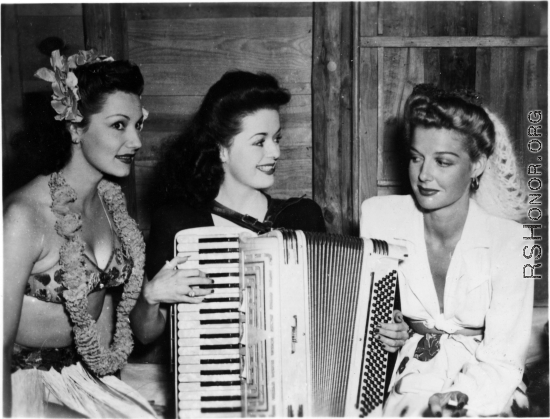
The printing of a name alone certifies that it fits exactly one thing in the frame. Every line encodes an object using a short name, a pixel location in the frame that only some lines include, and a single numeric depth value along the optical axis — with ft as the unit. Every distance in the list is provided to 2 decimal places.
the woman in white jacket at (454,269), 8.18
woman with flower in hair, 7.70
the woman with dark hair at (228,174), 8.63
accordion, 7.04
